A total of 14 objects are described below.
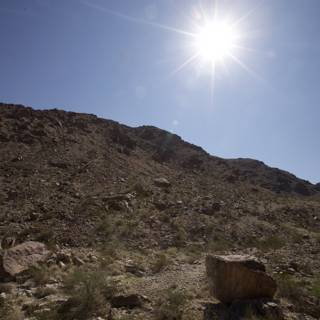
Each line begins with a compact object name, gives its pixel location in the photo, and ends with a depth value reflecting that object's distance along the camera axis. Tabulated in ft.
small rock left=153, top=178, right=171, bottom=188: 98.20
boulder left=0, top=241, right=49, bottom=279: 38.55
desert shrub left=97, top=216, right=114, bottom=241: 60.77
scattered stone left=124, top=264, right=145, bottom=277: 44.38
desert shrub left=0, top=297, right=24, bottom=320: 28.52
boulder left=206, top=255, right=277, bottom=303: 30.17
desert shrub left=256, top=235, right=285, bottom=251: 60.69
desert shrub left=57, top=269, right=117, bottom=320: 29.89
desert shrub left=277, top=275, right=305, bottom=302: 32.53
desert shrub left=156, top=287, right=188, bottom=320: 28.95
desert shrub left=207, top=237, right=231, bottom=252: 62.03
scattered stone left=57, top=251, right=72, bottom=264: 44.47
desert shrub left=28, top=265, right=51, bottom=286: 37.37
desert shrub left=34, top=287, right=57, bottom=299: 34.24
